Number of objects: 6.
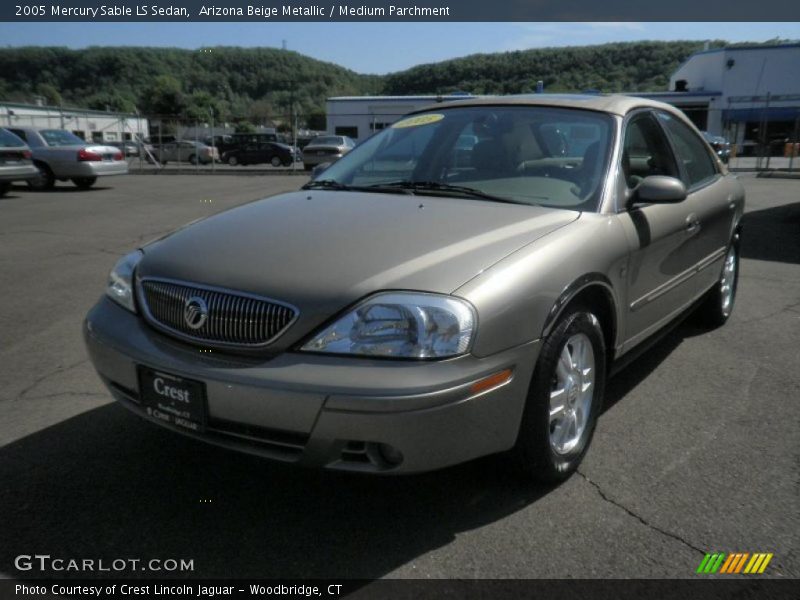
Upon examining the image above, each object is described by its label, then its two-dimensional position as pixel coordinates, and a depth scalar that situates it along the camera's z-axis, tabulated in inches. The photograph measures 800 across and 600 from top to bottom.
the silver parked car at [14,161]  553.0
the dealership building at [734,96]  1614.2
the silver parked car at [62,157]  629.9
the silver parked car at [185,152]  1422.2
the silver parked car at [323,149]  1034.1
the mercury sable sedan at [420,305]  87.2
